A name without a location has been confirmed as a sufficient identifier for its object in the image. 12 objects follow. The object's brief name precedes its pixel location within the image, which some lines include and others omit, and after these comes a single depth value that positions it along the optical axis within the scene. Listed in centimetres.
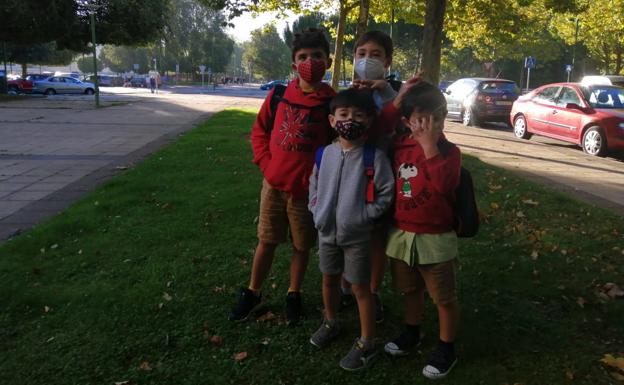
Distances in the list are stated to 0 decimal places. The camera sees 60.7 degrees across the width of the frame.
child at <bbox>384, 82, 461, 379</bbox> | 262
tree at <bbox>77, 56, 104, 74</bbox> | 9248
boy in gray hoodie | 274
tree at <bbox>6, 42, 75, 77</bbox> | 4309
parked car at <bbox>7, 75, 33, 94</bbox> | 3556
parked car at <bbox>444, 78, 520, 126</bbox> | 1652
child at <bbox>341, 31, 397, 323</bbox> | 284
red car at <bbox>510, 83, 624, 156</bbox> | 1073
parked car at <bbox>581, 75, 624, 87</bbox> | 1787
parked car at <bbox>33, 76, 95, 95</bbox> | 3612
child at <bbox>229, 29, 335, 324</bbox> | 309
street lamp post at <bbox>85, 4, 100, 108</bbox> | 2196
